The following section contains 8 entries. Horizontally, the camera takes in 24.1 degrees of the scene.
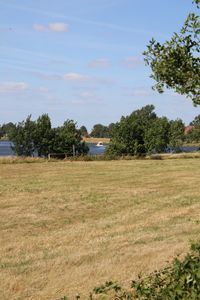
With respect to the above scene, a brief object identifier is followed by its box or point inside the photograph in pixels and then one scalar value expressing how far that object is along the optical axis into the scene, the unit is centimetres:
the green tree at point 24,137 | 5934
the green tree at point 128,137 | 6059
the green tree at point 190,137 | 10990
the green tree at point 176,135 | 7912
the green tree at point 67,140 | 5822
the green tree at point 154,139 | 6036
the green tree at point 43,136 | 5812
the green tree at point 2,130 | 14575
